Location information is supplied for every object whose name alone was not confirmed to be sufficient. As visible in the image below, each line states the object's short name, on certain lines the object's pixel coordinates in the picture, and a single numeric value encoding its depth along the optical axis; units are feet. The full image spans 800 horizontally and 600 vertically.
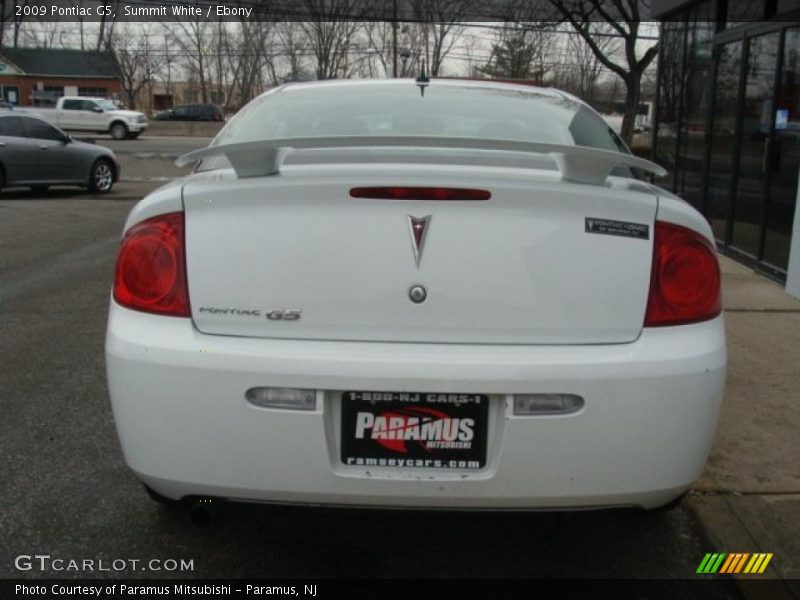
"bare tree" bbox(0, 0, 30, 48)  155.74
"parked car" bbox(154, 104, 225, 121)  175.83
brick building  214.28
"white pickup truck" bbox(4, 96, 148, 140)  123.54
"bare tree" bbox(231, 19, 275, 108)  170.75
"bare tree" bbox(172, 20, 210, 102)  193.26
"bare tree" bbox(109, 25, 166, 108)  206.18
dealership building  24.63
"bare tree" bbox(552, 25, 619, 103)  150.93
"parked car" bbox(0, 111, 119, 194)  46.32
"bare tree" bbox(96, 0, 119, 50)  191.62
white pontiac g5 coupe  7.08
